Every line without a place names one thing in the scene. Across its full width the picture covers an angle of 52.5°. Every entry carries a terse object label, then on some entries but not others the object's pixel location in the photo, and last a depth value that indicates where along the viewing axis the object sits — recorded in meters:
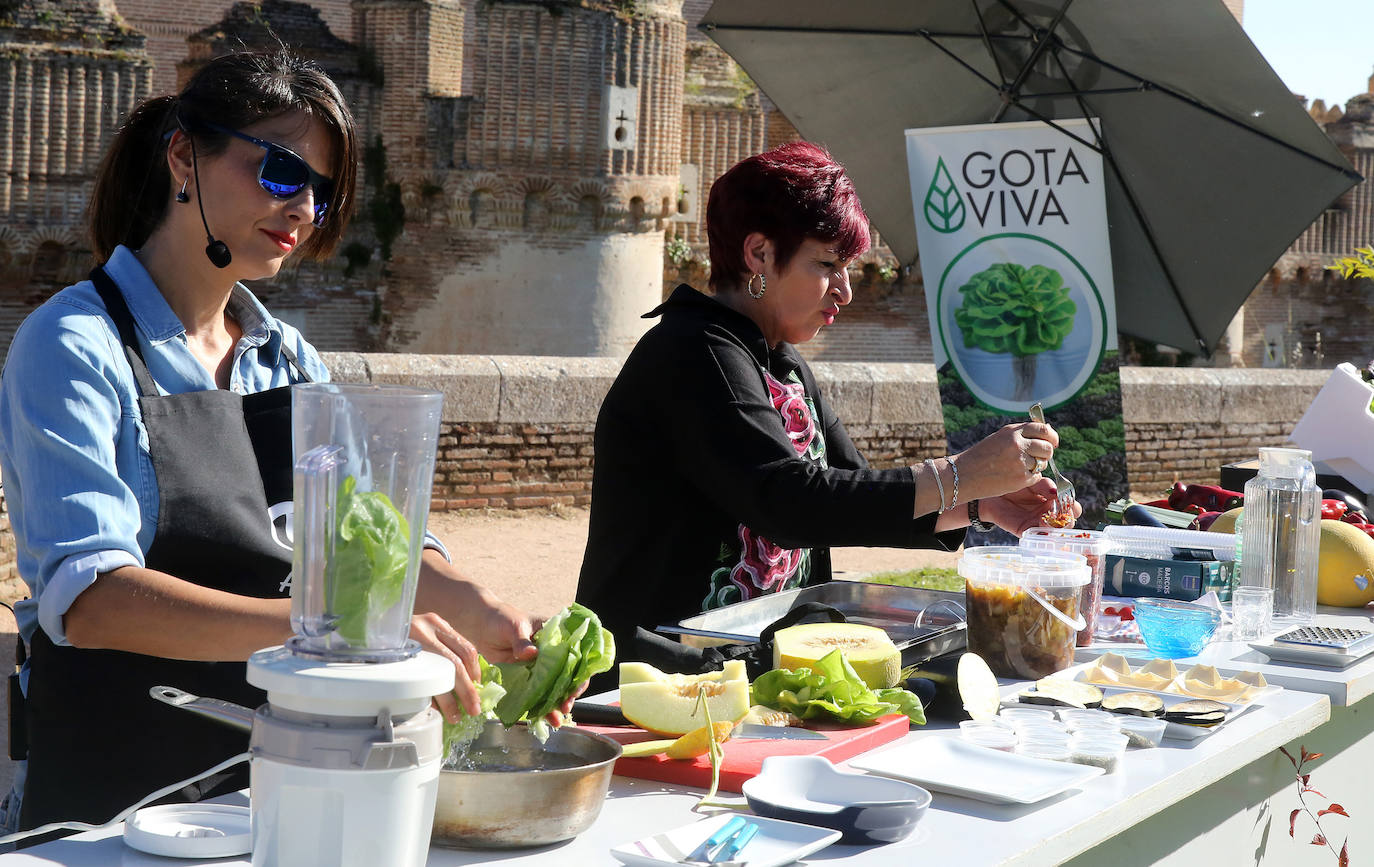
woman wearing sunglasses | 1.73
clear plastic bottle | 2.85
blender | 1.28
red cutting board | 1.77
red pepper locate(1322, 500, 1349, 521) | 3.37
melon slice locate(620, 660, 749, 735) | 1.85
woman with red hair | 2.54
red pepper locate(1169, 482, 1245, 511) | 3.76
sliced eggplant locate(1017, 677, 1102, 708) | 2.13
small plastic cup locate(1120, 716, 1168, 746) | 1.99
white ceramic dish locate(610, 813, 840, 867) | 1.47
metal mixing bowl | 1.48
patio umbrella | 4.62
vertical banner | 4.89
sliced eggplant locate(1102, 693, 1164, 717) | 2.07
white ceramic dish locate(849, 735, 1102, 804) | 1.71
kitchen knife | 1.91
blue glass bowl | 2.56
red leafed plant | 2.42
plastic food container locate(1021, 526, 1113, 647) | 2.61
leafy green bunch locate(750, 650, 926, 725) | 1.97
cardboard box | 2.98
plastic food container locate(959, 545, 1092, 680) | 2.33
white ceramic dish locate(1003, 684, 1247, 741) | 2.03
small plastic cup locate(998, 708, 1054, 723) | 2.03
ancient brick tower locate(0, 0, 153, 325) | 17.28
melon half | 2.07
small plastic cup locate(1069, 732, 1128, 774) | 1.87
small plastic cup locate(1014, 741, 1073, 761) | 1.88
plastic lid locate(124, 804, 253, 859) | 1.46
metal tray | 2.34
